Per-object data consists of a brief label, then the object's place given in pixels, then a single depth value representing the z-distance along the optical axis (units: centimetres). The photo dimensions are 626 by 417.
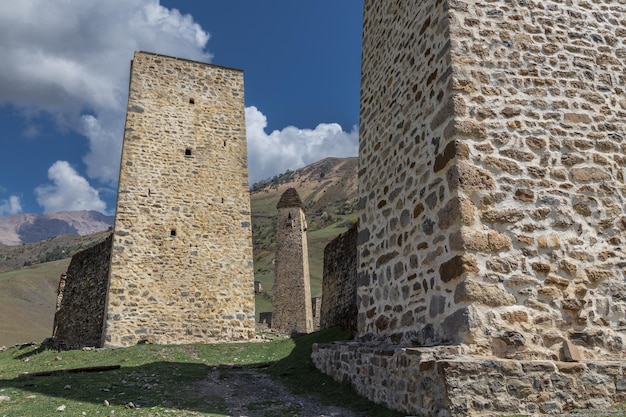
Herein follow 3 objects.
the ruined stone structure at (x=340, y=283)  1377
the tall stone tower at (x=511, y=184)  508
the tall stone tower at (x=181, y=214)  1547
